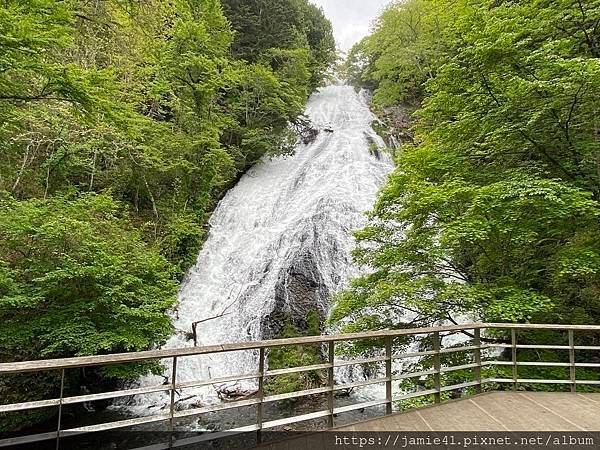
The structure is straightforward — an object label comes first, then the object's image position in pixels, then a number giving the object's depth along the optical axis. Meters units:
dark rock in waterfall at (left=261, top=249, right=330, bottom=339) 8.62
